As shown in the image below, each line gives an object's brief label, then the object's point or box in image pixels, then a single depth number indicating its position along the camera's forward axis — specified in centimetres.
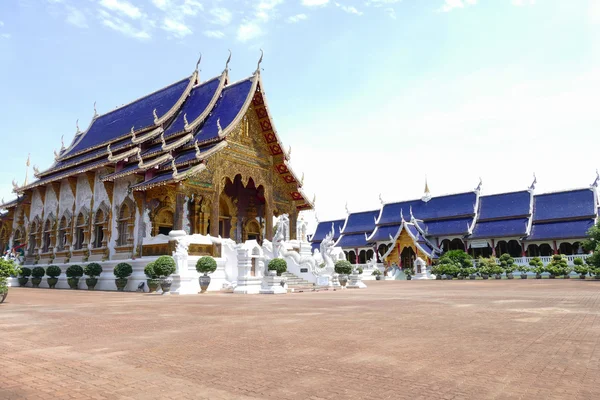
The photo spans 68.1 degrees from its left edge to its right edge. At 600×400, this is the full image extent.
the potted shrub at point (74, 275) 1989
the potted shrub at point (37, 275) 2230
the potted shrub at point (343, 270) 1894
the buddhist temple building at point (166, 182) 1850
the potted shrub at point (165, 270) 1459
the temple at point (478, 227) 3378
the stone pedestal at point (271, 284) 1488
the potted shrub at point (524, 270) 2916
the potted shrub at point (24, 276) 2324
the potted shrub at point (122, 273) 1745
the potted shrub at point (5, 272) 1045
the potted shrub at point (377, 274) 3234
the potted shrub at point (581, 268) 2616
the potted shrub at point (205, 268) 1537
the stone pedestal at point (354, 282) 1917
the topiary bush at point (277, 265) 1517
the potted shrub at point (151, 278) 1532
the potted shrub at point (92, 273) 1906
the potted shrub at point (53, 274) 2136
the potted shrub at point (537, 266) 2838
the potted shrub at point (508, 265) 2917
